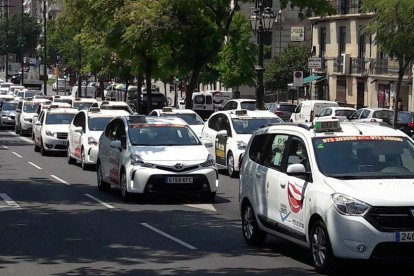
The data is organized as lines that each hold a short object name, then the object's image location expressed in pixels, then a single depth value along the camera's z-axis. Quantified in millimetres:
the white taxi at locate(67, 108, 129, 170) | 25984
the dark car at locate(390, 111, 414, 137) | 34588
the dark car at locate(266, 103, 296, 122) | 48250
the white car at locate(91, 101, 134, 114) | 35656
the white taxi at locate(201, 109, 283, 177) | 23641
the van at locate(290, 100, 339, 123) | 44003
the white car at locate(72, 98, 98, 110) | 44750
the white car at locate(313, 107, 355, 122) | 40250
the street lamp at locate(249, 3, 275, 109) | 29672
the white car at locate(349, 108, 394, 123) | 37581
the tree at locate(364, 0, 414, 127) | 33000
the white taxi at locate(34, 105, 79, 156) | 31984
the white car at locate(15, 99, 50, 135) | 45094
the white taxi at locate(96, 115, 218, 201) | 17344
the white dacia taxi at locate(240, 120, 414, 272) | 9484
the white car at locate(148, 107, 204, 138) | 29141
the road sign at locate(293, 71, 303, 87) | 40125
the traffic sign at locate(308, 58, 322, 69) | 48344
